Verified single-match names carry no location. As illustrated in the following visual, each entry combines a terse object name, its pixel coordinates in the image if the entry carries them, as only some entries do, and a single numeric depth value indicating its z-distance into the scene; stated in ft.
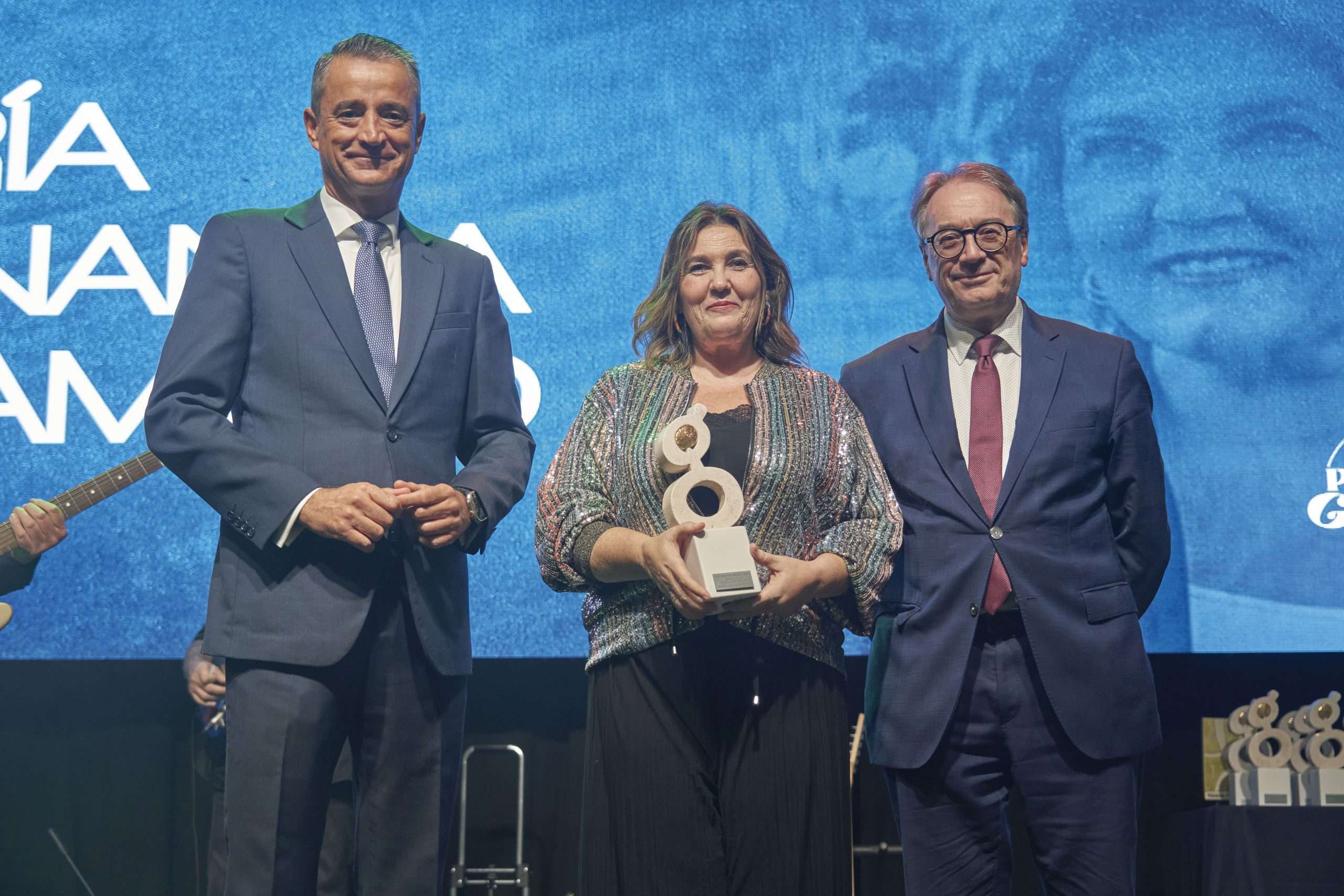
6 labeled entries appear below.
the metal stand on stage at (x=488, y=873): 12.06
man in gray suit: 6.19
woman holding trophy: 6.22
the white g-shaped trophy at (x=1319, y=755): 10.80
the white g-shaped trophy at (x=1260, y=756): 11.25
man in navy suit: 7.22
